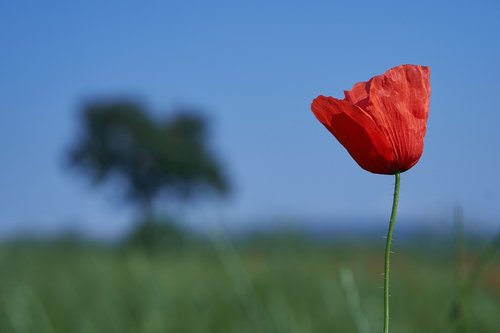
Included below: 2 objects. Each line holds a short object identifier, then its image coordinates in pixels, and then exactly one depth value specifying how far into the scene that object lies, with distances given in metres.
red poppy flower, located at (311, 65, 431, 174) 0.88
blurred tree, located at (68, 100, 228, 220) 23.28
